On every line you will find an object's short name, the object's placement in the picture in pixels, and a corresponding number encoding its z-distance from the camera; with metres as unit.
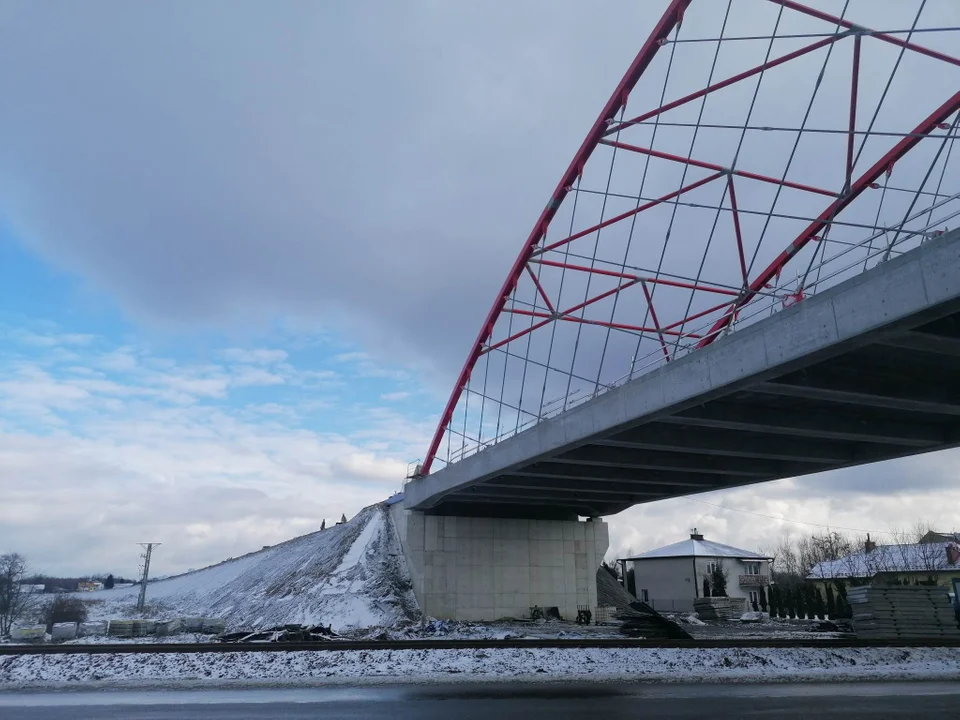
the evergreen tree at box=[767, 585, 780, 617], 49.69
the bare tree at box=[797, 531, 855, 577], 111.44
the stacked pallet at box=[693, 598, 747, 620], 44.94
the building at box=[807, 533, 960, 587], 61.97
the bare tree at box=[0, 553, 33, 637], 50.70
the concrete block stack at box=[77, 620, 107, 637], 36.28
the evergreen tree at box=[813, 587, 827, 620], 46.03
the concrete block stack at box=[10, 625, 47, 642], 33.81
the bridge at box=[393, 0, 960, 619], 14.64
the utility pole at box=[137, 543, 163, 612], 65.00
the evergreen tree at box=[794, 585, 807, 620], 47.44
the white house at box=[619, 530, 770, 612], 69.25
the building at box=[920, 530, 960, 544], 87.72
